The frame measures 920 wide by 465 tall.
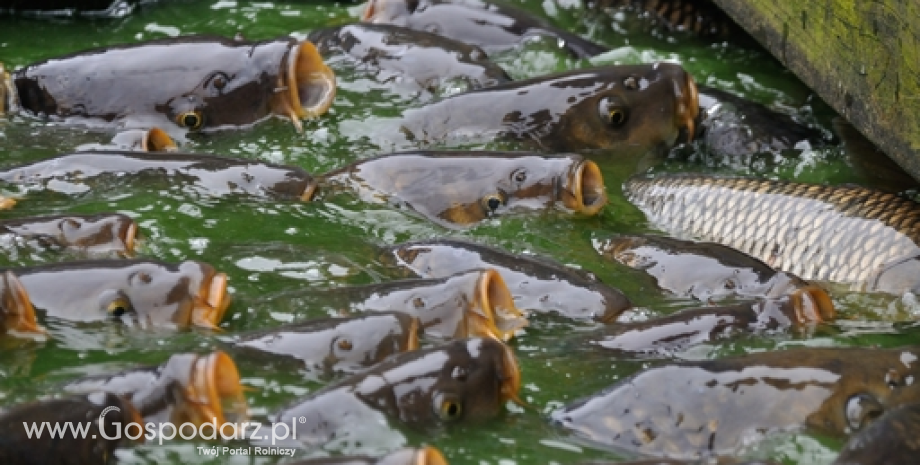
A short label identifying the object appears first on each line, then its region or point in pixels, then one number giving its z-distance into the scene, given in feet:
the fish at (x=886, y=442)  21.40
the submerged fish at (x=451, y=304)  27.53
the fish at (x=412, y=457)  20.79
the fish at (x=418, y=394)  23.72
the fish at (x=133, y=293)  27.94
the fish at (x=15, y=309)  26.86
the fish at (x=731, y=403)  23.98
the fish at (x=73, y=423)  22.24
